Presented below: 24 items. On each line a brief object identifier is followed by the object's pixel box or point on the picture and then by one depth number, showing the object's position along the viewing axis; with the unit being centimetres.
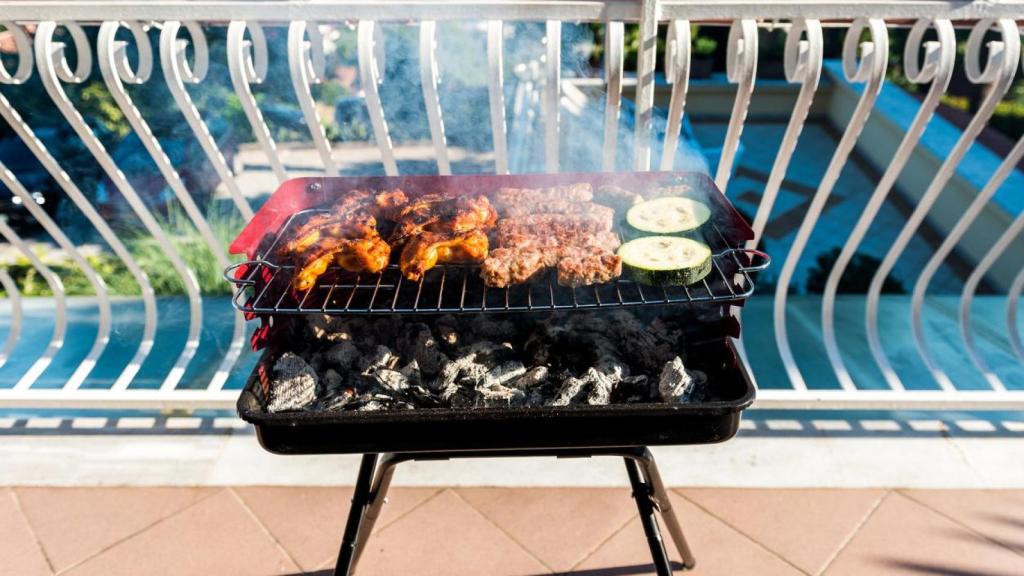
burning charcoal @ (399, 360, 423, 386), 68
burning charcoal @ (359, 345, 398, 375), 69
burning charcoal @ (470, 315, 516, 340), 74
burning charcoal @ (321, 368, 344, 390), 68
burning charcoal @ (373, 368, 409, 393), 67
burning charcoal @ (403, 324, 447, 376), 70
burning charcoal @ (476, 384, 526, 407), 65
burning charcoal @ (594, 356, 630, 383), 67
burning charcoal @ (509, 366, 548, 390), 68
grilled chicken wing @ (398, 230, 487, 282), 66
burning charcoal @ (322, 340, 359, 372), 70
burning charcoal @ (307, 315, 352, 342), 72
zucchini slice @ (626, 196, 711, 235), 70
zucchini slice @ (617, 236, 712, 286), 63
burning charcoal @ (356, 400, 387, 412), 64
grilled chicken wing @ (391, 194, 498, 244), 70
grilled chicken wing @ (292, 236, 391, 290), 66
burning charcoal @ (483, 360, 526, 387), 67
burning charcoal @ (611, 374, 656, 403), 67
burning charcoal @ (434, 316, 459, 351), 73
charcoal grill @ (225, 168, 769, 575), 59
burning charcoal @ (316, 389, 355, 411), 65
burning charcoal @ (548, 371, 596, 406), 65
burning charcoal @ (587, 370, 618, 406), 65
